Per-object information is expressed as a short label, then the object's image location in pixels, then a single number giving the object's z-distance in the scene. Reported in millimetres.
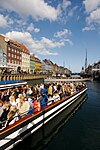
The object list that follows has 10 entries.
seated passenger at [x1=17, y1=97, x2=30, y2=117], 4789
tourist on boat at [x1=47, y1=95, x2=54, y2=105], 6372
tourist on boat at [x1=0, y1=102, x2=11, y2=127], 3945
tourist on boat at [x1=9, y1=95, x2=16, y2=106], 5016
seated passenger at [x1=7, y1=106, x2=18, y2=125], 3964
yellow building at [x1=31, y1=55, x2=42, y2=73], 52542
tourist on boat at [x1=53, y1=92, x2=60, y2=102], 6726
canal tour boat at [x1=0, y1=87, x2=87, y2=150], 3735
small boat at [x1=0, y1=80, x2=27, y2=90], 14025
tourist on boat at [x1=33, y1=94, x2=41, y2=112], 5160
